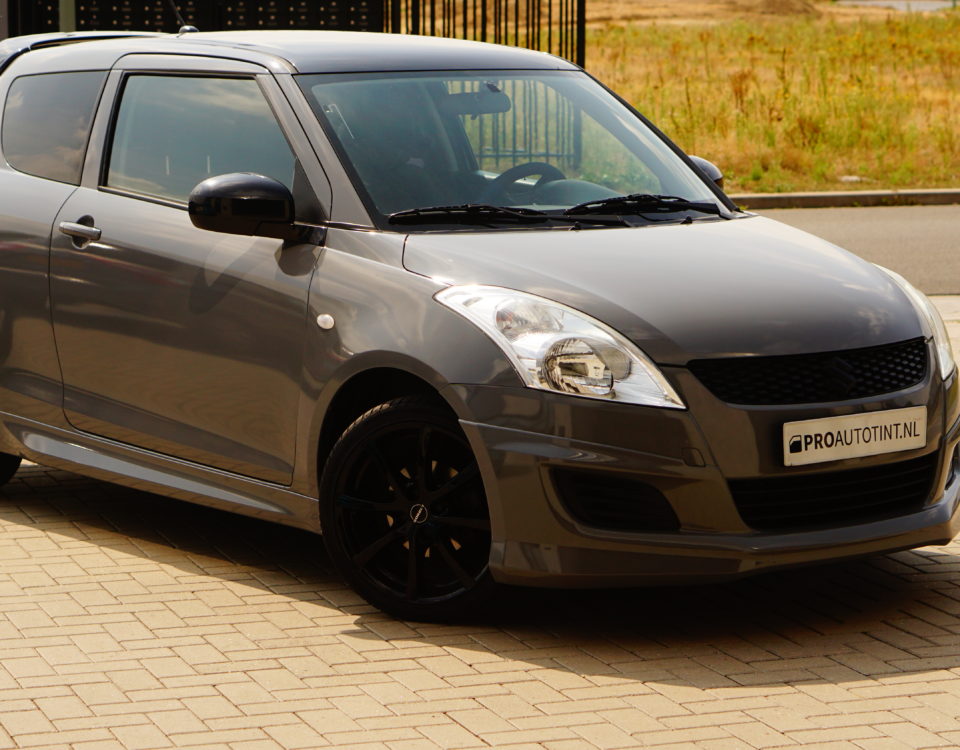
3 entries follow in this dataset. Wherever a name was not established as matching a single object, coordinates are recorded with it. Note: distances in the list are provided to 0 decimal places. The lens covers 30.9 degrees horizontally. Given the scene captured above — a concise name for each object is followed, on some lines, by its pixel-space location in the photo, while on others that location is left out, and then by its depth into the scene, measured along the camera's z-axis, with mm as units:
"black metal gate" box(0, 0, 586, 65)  16047
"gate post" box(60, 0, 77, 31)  11609
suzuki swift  4785
